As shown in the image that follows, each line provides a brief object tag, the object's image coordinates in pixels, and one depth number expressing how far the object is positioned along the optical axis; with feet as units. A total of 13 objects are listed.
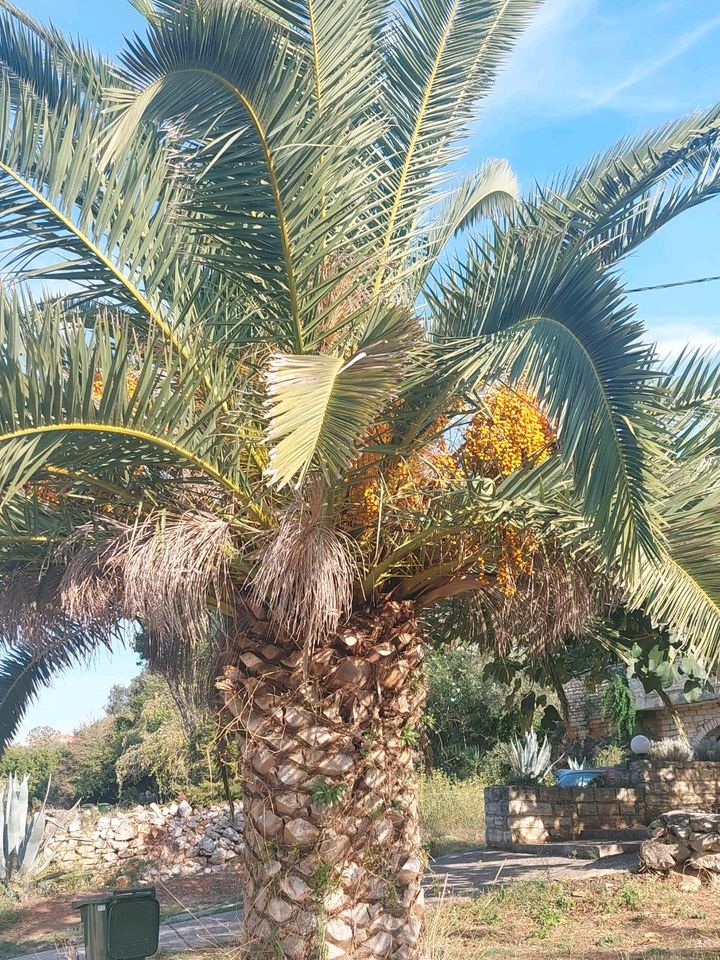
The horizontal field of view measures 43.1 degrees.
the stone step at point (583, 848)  39.47
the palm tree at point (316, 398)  14.48
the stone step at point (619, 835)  45.39
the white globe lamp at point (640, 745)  52.26
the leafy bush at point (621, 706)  65.21
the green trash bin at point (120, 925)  19.16
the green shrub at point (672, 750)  45.98
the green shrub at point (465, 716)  59.52
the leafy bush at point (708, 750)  46.91
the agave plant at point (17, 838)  47.85
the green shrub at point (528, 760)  52.01
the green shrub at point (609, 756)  77.05
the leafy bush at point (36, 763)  78.74
